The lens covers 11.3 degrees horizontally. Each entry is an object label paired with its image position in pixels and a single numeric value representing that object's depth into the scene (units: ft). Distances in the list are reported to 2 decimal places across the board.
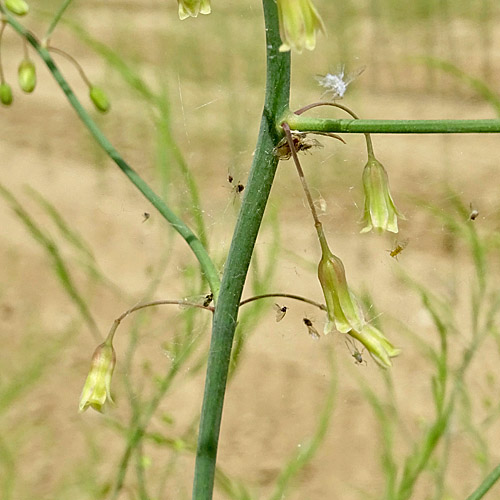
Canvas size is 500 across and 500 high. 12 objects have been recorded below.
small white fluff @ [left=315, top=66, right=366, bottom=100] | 0.75
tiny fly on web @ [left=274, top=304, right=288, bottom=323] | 0.74
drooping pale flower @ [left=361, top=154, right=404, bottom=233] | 0.72
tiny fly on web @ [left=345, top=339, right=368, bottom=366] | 0.74
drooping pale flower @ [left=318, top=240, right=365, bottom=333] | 0.71
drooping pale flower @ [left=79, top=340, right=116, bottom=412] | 0.74
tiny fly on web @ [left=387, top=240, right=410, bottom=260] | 0.74
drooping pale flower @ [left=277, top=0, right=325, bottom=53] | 0.68
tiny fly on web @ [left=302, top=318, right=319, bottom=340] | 0.73
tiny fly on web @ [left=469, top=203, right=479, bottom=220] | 0.76
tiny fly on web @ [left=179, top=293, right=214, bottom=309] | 0.73
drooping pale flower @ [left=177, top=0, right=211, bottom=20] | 0.71
